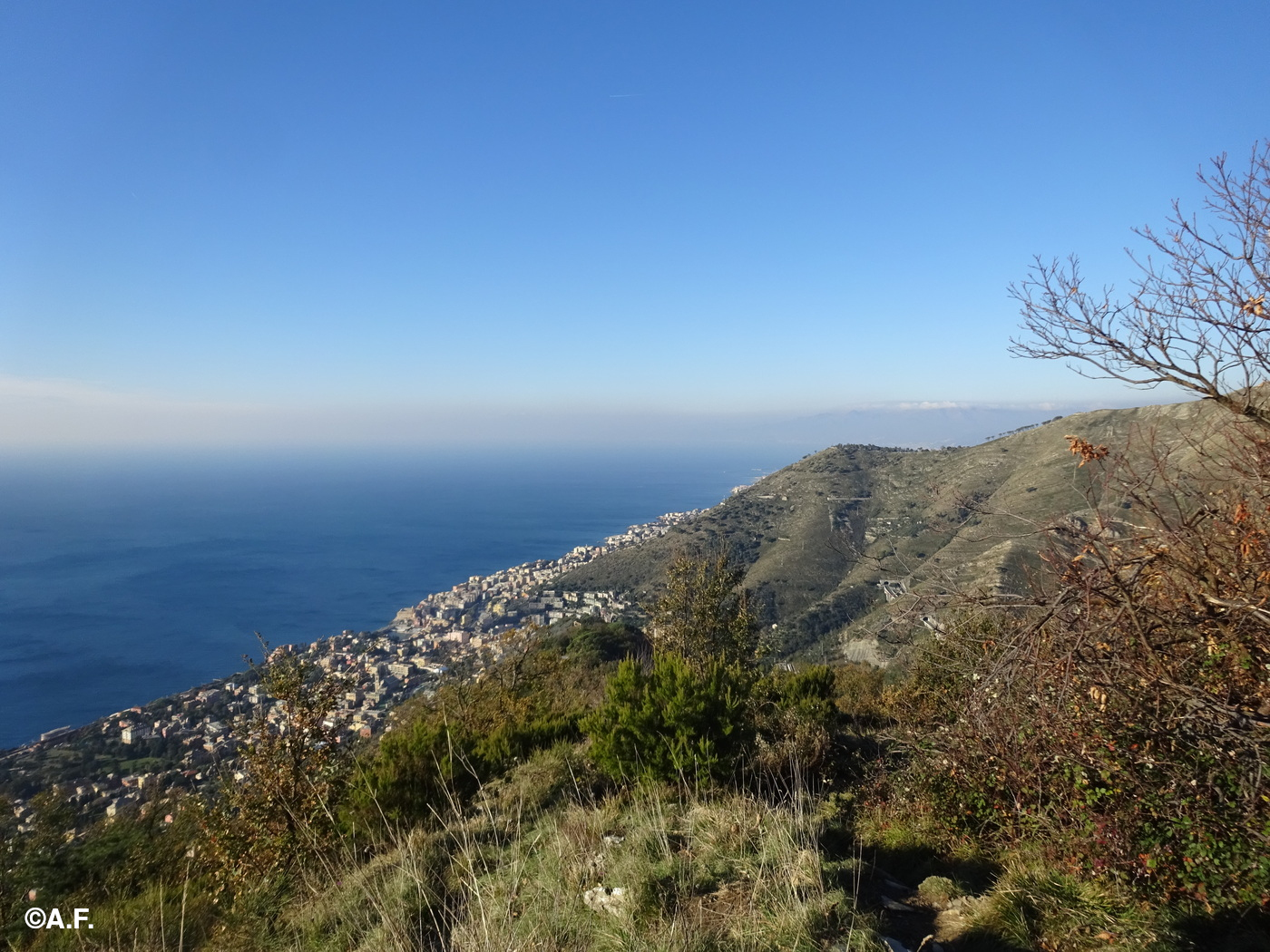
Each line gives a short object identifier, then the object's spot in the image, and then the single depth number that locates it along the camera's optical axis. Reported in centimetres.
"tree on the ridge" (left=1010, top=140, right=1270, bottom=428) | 307
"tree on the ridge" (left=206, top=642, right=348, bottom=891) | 534
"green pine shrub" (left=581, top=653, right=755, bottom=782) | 590
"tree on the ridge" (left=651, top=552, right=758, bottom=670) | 1473
